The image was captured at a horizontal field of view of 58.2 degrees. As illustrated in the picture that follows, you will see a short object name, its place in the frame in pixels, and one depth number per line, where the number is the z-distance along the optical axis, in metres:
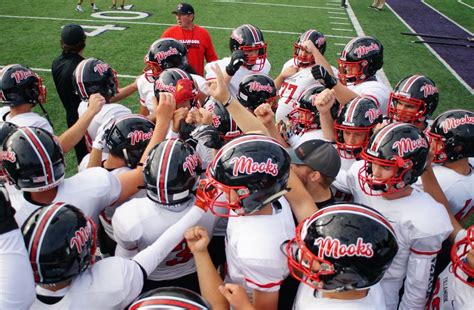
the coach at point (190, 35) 6.85
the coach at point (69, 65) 5.17
